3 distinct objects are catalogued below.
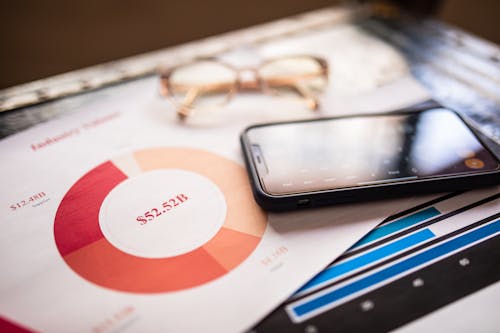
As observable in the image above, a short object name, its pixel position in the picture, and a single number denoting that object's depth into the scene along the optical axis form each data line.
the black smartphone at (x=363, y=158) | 0.46
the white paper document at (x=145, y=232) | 0.37
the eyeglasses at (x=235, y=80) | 0.66
